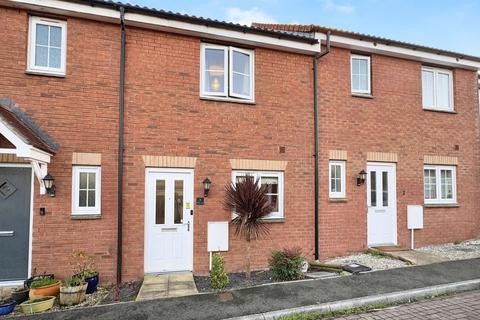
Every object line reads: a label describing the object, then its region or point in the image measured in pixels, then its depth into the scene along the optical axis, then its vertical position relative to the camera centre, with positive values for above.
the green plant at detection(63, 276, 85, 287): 5.47 -1.82
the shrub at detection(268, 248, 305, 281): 6.45 -1.77
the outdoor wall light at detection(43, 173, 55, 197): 5.98 -0.03
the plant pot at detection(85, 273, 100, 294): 5.90 -1.98
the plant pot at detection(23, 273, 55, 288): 5.72 -1.85
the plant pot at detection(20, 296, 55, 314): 5.00 -2.03
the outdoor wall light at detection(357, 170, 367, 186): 8.45 +0.10
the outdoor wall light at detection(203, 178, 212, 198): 7.00 -0.11
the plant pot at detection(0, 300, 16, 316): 5.01 -2.08
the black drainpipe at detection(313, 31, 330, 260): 8.03 +1.86
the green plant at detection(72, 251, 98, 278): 6.23 -1.68
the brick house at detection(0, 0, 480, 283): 6.22 +1.00
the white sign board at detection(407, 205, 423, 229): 8.98 -1.03
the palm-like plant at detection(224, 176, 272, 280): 6.54 -0.52
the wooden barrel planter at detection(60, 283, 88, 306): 5.29 -1.98
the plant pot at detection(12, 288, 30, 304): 5.37 -2.01
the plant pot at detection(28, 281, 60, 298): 5.38 -1.95
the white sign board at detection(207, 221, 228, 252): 7.02 -1.26
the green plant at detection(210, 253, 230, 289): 5.95 -1.85
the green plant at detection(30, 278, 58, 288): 5.44 -1.83
